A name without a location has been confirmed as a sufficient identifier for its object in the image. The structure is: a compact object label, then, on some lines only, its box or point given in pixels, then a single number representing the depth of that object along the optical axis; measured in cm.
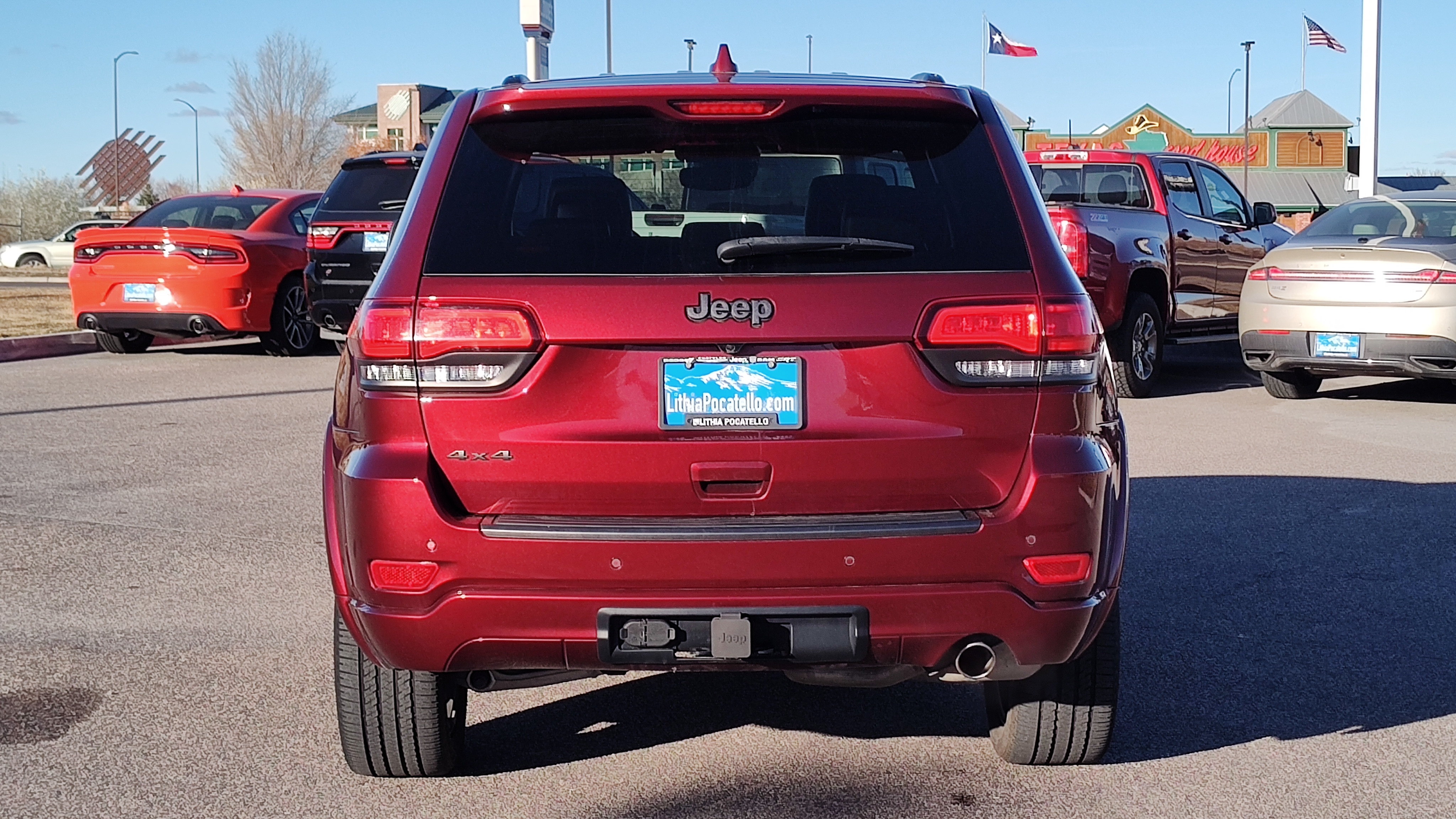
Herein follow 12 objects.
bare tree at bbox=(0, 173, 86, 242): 5906
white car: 3791
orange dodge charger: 1422
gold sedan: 1077
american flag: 3416
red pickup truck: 1140
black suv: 1362
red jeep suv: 325
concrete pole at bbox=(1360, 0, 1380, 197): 2161
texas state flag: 4444
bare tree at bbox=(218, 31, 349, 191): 5847
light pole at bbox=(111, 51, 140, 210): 4056
